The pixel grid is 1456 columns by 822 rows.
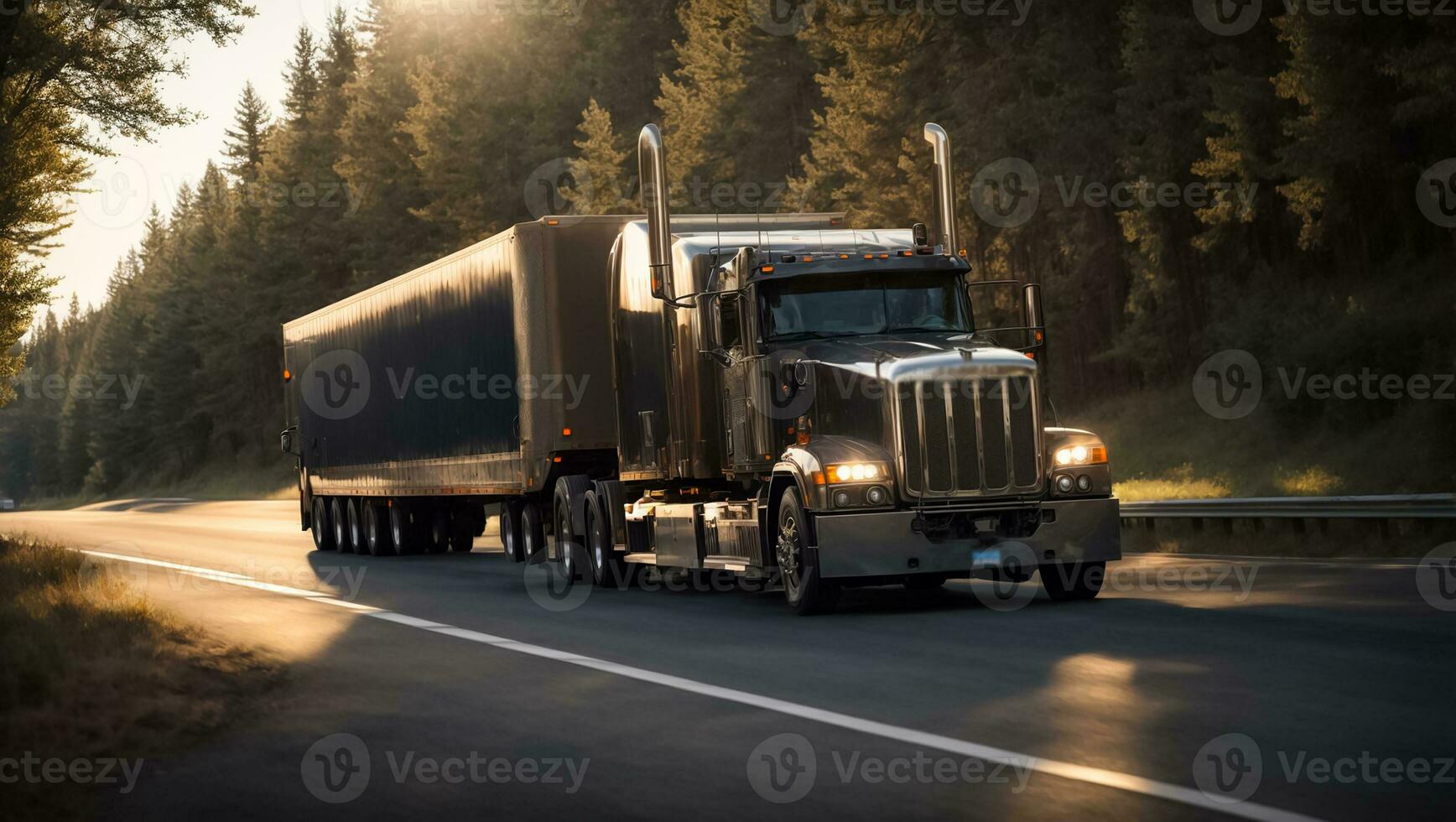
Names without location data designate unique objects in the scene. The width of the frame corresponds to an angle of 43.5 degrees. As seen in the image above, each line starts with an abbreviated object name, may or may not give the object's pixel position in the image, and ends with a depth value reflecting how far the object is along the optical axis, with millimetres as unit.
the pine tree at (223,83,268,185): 134500
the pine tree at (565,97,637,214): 64312
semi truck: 15148
